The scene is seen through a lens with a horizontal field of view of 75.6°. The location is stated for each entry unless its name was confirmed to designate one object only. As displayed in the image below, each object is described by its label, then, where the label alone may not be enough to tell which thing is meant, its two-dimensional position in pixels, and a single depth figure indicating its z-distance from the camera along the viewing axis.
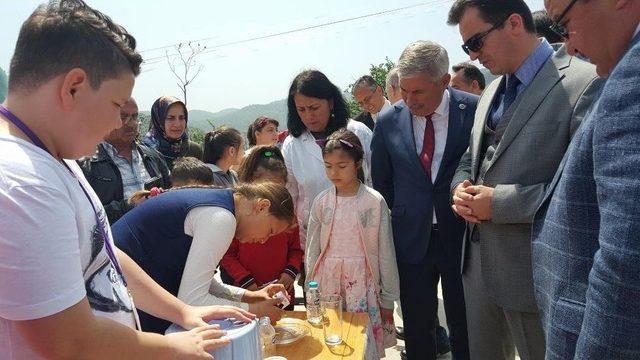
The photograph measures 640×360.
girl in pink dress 2.41
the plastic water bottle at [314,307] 1.78
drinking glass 1.62
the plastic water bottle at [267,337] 1.56
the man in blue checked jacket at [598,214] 0.77
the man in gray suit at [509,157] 1.54
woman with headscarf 3.56
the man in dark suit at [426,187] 2.30
